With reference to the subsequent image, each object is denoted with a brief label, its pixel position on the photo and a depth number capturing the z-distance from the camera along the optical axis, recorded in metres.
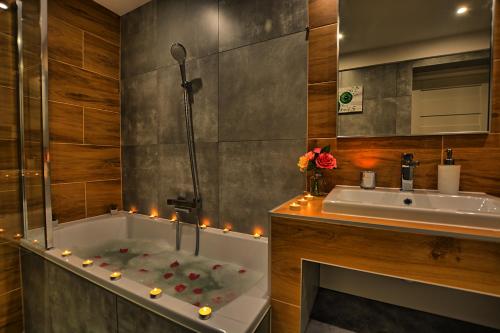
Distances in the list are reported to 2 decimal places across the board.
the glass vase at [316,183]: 1.36
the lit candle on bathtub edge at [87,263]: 1.17
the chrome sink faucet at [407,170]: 1.17
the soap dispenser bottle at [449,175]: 1.09
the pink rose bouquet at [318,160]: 1.27
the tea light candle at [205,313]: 0.81
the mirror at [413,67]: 1.10
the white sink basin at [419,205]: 0.76
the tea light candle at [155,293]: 0.92
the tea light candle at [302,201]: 1.15
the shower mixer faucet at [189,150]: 1.76
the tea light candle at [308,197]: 1.27
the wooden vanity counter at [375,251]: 0.71
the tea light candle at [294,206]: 1.05
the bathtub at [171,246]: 0.84
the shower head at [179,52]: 1.73
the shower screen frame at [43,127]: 1.29
